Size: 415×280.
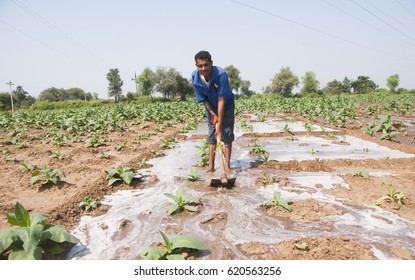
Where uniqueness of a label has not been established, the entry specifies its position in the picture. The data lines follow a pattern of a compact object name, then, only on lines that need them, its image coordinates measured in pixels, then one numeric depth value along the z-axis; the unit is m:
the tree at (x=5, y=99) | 61.47
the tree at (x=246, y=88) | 89.12
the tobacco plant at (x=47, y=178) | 3.20
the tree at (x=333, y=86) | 84.14
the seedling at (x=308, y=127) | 7.85
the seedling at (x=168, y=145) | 5.79
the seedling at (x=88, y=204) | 2.63
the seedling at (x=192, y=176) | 3.47
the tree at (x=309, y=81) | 84.69
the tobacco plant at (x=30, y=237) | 1.70
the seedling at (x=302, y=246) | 1.85
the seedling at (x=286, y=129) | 7.22
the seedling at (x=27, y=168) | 3.82
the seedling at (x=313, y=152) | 4.95
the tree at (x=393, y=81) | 87.38
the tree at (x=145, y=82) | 63.81
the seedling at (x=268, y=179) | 3.31
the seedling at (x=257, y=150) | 4.98
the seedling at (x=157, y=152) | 5.11
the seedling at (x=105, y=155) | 4.74
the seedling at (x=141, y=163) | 4.27
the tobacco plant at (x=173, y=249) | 1.72
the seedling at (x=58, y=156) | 4.72
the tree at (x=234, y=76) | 61.69
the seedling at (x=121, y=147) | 5.59
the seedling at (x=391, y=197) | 2.55
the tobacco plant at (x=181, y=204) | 2.50
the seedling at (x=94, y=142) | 5.99
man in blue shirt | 3.41
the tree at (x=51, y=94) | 86.38
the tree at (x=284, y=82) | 66.31
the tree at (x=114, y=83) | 59.47
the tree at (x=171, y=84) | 52.73
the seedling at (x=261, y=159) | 4.30
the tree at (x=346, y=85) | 86.06
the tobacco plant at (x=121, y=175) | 3.27
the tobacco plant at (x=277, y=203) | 2.51
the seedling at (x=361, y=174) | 3.30
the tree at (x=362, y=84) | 81.15
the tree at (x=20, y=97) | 65.88
